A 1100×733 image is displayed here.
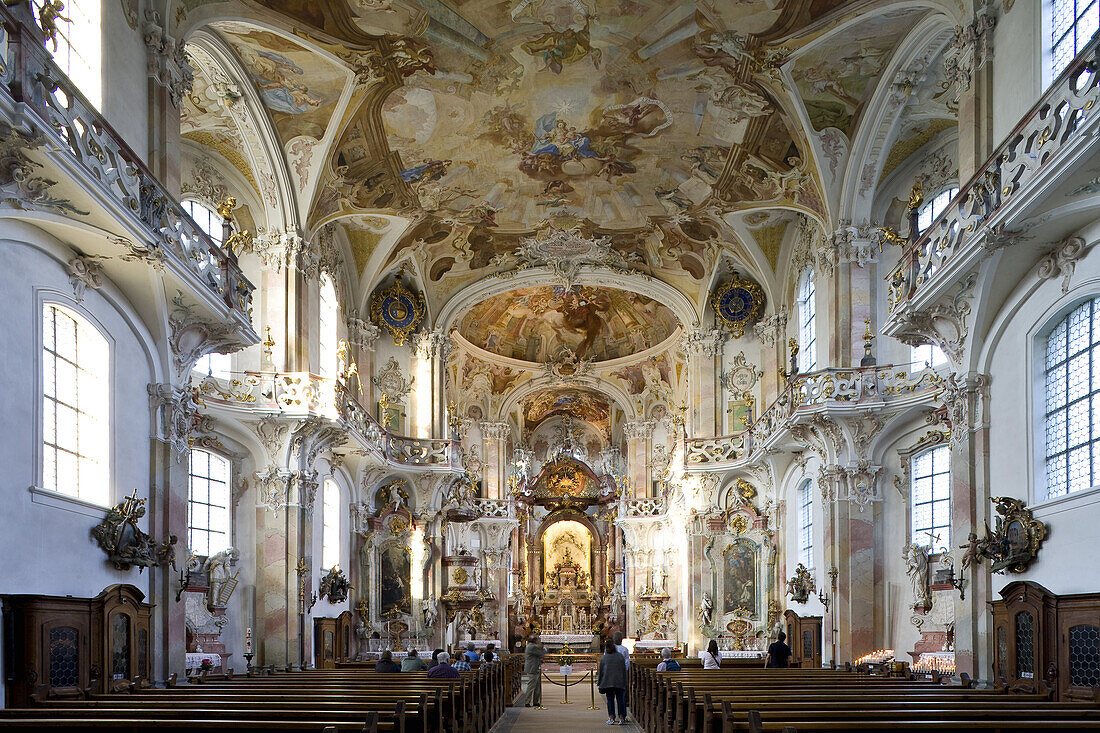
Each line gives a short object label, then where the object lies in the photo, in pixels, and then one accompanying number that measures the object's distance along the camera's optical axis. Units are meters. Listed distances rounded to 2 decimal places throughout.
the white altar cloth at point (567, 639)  46.28
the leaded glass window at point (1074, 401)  13.62
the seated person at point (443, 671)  17.53
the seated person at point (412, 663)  21.97
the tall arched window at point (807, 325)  28.34
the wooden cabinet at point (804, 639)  26.02
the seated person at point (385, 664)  19.94
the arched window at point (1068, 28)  14.09
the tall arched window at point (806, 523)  28.67
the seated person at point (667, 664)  22.08
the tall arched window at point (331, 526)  29.44
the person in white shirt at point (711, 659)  23.71
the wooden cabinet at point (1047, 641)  12.86
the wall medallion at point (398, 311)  33.91
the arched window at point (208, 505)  23.20
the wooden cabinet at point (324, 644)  26.67
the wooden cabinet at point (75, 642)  12.36
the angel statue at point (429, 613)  33.69
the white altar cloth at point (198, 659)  21.45
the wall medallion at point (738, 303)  33.31
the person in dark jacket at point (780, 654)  22.98
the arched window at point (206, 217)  23.98
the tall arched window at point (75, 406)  14.24
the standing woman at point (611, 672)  18.06
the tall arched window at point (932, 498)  21.56
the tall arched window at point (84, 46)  14.59
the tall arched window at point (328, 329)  29.53
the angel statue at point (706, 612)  33.50
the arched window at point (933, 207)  22.78
